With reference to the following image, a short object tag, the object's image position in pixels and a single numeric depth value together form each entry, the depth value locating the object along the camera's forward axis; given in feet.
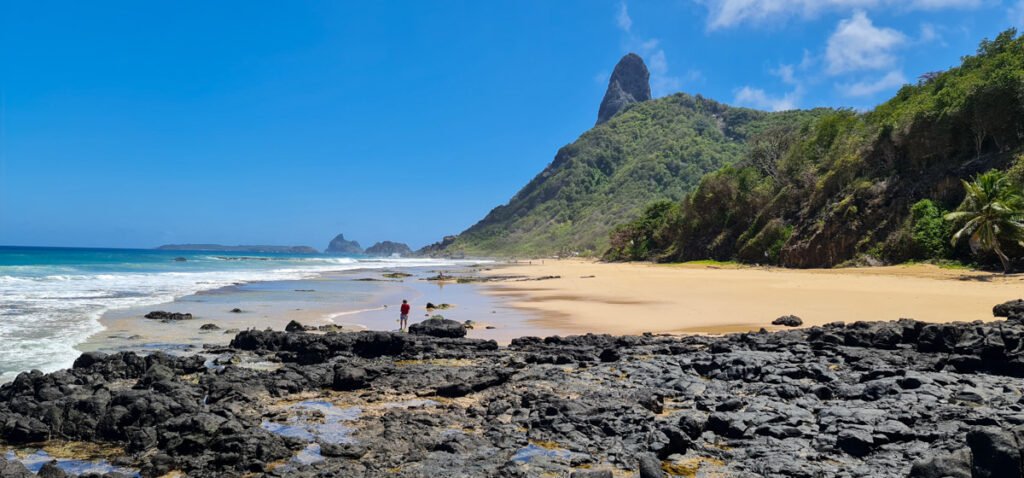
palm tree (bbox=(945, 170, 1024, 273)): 97.04
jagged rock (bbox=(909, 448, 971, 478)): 17.25
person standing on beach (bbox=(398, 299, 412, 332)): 65.57
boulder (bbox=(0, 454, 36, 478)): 20.06
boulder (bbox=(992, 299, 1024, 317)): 50.56
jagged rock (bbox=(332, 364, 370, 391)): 37.22
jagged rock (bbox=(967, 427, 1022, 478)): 15.88
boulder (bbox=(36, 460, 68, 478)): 20.70
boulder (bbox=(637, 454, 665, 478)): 20.84
